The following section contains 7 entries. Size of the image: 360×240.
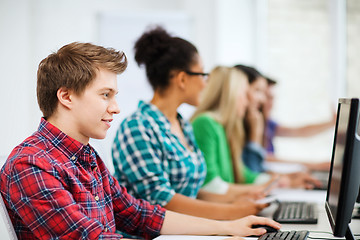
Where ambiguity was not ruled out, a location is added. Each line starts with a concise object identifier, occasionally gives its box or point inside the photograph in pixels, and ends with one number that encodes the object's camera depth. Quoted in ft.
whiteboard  12.89
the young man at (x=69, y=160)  3.87
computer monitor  3.92
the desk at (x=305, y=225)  5.16
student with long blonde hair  8.87
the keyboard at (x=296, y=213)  5.81
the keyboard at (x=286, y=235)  4.65
